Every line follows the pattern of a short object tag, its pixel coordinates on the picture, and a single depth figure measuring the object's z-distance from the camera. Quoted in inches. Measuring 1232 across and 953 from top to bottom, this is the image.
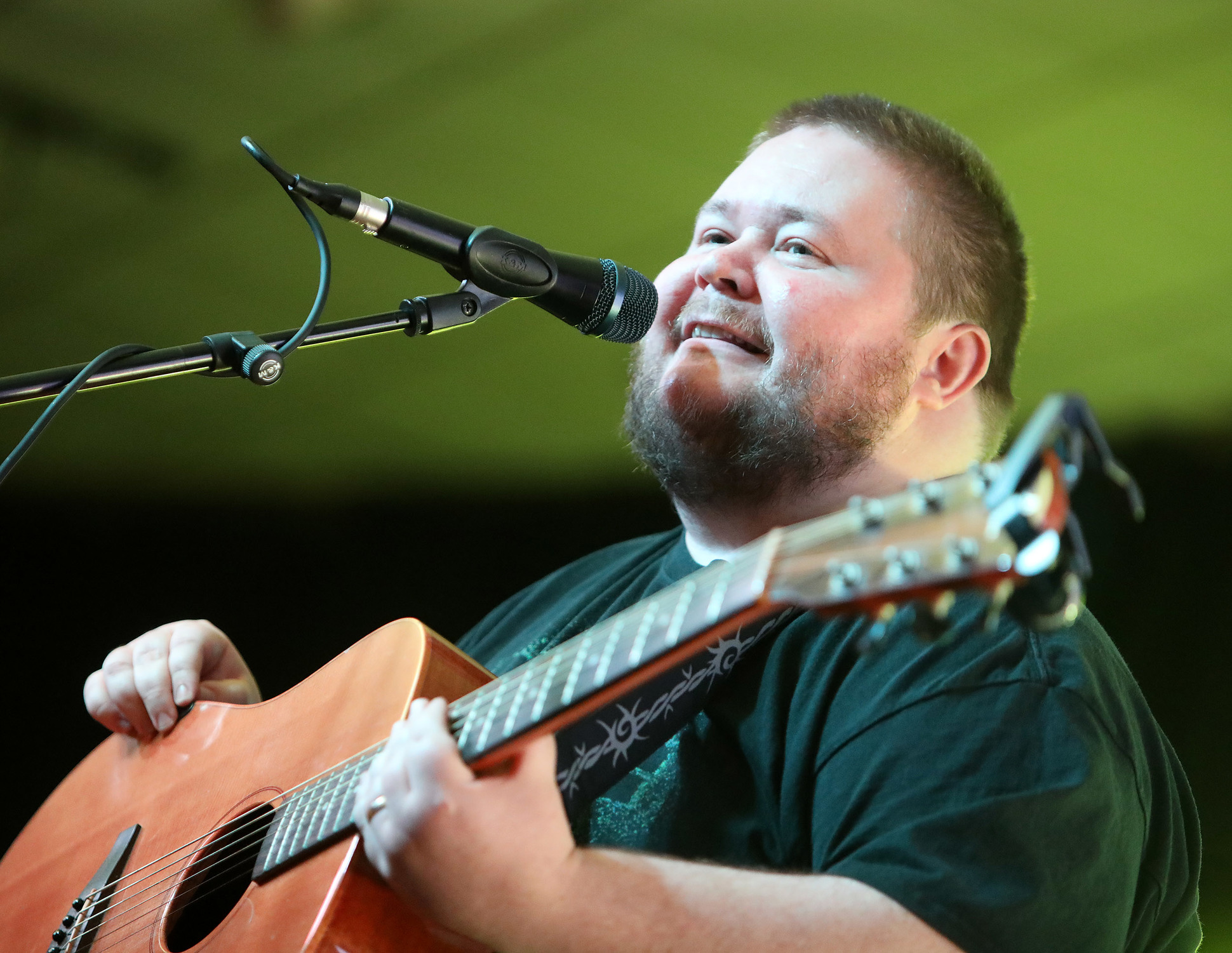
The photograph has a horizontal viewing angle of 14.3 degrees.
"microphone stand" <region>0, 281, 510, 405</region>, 114.2
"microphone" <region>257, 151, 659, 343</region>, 115.0
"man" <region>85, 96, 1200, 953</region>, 110.4
